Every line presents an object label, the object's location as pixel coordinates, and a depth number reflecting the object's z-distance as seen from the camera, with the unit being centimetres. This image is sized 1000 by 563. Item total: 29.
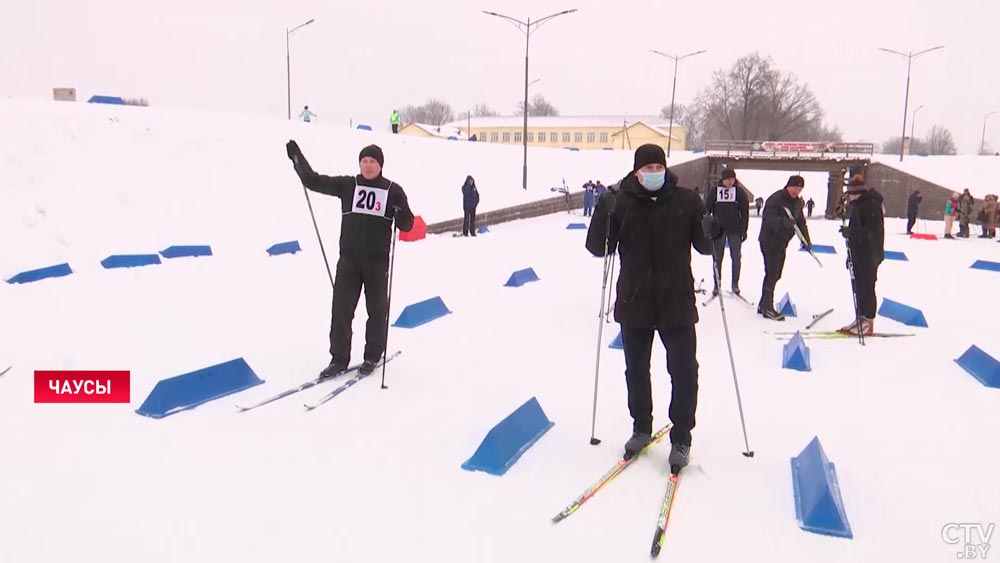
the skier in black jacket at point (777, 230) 787
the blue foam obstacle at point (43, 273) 923
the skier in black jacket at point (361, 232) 541
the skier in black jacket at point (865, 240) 694
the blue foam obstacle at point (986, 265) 1288
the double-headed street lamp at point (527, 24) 2644
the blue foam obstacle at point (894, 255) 1444
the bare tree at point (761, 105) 7625
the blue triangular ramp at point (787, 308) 834
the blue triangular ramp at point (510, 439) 391
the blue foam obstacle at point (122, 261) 1082
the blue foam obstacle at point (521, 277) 1026
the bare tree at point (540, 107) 11706
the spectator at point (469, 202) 1789
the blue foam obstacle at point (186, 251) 1205
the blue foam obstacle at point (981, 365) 560
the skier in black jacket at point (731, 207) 838
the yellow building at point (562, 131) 9006
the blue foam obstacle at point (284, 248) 1305
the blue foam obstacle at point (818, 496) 327
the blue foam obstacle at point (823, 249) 1495
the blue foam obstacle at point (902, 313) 788
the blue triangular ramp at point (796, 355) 600
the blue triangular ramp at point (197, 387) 467
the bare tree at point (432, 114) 11838
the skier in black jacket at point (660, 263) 374
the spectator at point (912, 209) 2253
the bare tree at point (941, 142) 11062
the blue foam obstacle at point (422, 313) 751
